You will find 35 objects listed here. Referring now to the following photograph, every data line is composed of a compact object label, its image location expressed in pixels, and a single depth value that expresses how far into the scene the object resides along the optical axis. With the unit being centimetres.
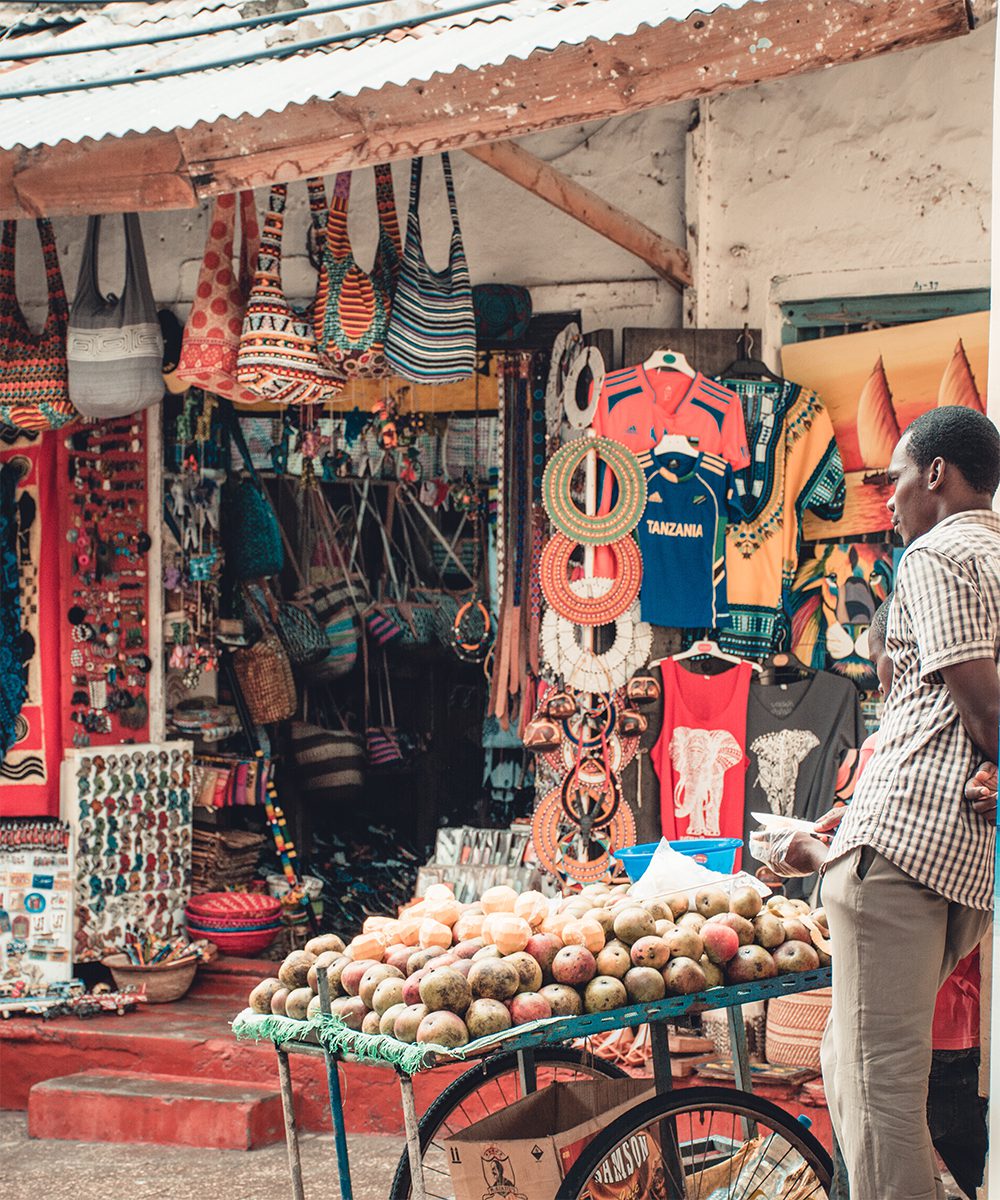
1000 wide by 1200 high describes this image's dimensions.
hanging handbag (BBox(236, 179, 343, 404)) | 580
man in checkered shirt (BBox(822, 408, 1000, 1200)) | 321
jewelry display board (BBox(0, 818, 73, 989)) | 694
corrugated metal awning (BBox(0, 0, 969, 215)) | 452
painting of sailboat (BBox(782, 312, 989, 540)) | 603
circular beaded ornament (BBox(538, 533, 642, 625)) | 617
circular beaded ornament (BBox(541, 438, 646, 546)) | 612
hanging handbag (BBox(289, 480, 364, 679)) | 865
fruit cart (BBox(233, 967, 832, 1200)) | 371
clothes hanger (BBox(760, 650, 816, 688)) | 628
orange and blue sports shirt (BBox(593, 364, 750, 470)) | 612
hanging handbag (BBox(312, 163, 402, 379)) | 589
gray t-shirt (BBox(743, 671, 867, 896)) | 613
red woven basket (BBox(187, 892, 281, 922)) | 725
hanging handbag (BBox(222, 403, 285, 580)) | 785
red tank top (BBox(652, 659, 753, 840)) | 619
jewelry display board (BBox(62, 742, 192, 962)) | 706
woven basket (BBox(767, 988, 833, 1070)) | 560
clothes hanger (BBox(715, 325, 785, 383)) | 621
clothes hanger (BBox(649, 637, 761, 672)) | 623
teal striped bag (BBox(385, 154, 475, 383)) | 593
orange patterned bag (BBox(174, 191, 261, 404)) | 593
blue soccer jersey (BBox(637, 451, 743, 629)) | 616
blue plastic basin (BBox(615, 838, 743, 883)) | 452
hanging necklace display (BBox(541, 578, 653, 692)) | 623
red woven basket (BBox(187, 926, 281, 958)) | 723
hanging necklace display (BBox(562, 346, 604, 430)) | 639
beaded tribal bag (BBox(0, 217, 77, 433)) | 633
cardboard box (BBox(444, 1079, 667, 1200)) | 390
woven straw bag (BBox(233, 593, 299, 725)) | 801
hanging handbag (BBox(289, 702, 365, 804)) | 856
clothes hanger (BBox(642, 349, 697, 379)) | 615
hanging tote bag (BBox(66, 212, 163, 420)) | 614
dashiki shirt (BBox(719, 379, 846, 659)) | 619
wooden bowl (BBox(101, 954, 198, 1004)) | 695
